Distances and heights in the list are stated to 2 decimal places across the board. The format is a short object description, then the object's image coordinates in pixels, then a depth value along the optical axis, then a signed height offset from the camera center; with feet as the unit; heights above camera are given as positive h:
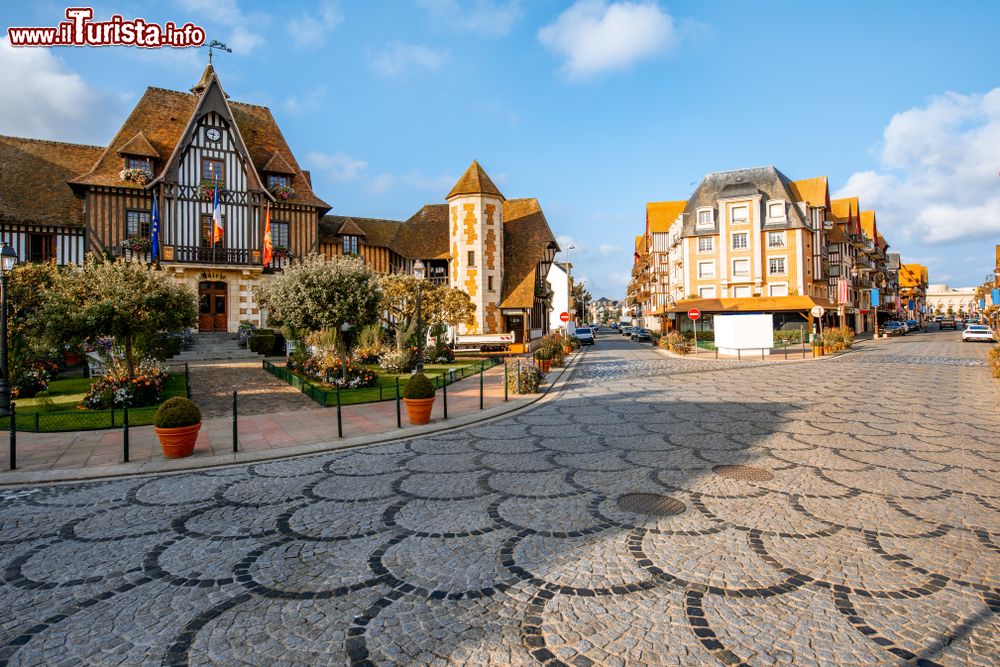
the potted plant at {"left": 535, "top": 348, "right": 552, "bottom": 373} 75.15 -3.77
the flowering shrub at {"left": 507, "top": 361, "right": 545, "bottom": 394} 55.67 -4.98
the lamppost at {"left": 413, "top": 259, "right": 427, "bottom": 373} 54.31 +6.49
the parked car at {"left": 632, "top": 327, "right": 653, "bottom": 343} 182.39 -0.88
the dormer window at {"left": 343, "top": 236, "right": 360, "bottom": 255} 121.67 +21.19
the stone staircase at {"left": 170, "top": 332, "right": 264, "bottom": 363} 89.04 -2.36
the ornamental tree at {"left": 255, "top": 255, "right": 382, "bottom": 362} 55.98 +4.29
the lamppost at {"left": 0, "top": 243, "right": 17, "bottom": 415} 41.56 +1.55
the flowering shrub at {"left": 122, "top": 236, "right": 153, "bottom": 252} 95.09 +16.93
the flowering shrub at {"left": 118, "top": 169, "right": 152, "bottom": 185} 96.27 +29.76
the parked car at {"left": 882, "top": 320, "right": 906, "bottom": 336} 200.23 +0.78
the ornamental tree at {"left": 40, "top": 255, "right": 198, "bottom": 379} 43.65 +2.88
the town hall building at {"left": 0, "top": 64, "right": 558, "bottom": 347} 95.50 +24.37
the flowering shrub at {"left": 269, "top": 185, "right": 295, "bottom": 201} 109.60 +30.02
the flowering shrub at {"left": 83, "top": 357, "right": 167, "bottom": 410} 45.27 -4.49
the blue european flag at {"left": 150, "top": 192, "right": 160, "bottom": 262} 96.01 +18.14
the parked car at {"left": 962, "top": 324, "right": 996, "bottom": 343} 140.56 -1.05
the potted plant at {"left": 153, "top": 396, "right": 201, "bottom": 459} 29.60 -5.07
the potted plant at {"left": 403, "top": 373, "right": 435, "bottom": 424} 38.91 -4.75
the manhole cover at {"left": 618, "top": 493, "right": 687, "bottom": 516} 20.77 -6.98
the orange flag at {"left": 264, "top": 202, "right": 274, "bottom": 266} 103.81 +17.93
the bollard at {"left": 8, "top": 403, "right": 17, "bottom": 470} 27.94 -5.70
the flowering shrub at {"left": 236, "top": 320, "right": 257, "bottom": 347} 98.22 +1.01
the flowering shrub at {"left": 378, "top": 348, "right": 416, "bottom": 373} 74.38 -3.72
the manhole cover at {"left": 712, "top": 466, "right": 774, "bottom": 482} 24.85 -6.85
